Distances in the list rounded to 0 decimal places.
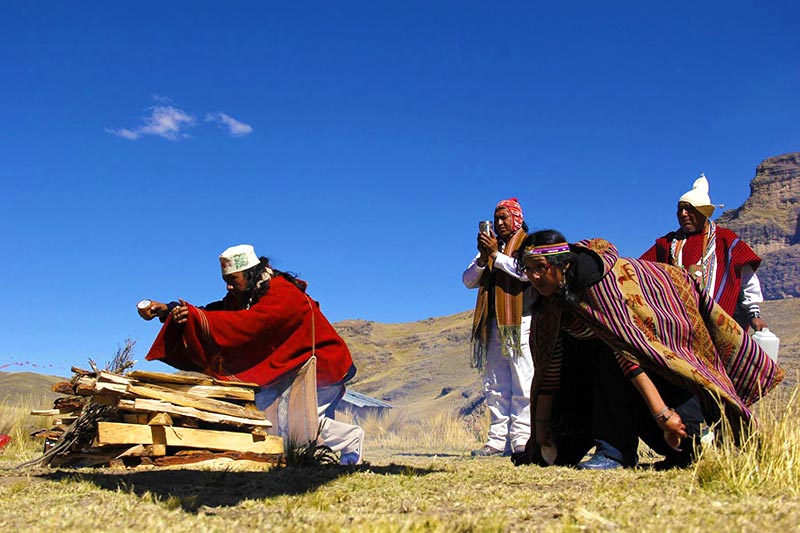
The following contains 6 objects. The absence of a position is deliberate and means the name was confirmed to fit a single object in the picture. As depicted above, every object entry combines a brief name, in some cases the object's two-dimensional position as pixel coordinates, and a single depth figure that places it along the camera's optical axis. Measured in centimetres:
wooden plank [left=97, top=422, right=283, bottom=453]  564
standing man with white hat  706
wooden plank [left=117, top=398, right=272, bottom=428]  556
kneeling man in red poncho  629
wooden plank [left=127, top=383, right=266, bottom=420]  570
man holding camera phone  789
